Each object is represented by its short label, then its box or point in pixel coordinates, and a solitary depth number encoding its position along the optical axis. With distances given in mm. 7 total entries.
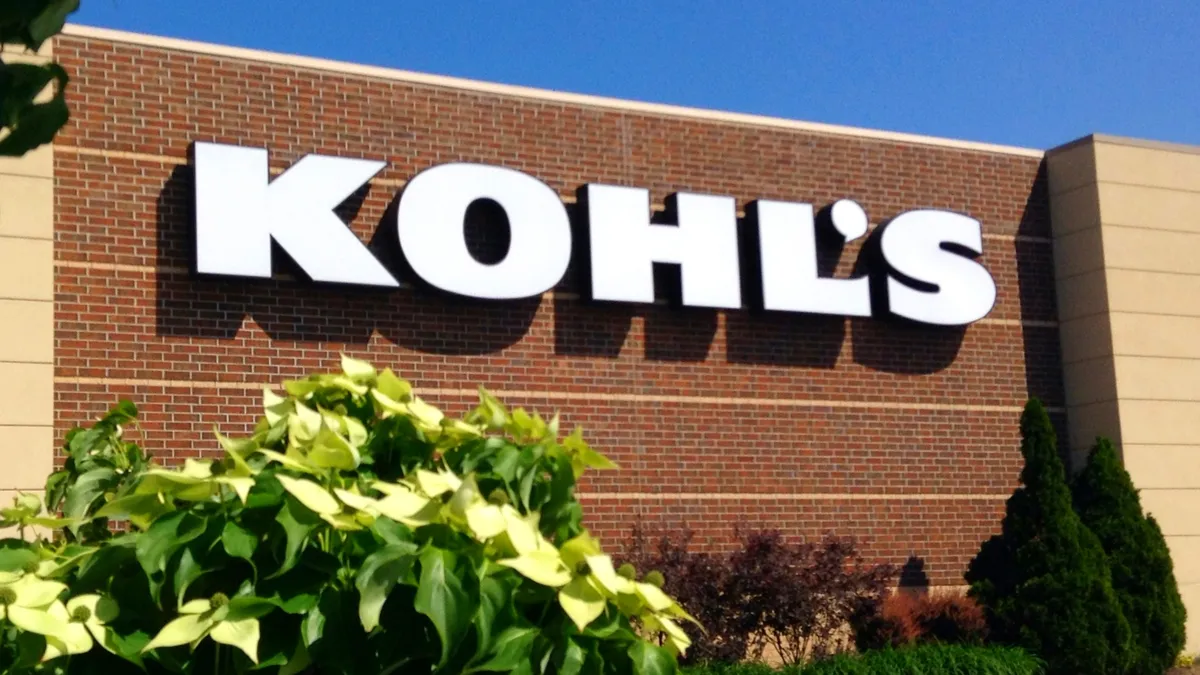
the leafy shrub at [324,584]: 4055
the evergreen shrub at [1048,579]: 17344
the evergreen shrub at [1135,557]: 18625
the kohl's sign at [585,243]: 16266
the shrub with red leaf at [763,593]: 16406
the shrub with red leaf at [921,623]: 17266
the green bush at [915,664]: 15367
